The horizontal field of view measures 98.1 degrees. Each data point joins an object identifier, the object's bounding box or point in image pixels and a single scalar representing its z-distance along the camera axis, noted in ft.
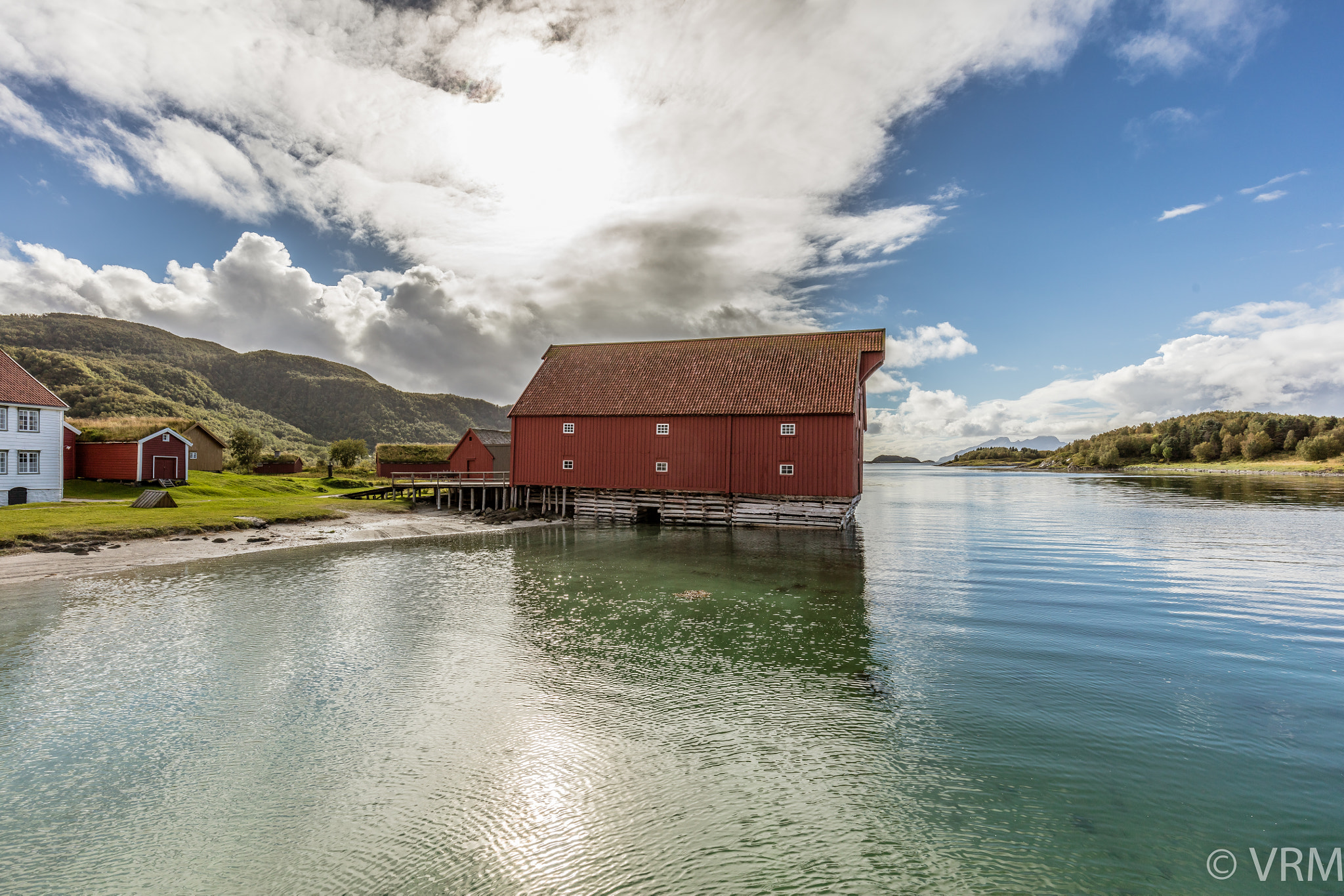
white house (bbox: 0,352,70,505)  97.04
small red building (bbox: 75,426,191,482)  123.13
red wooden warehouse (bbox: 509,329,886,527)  99.45
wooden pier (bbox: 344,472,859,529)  100.27
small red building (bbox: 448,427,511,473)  151.74
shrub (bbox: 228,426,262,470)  183.19
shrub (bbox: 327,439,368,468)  203.51
